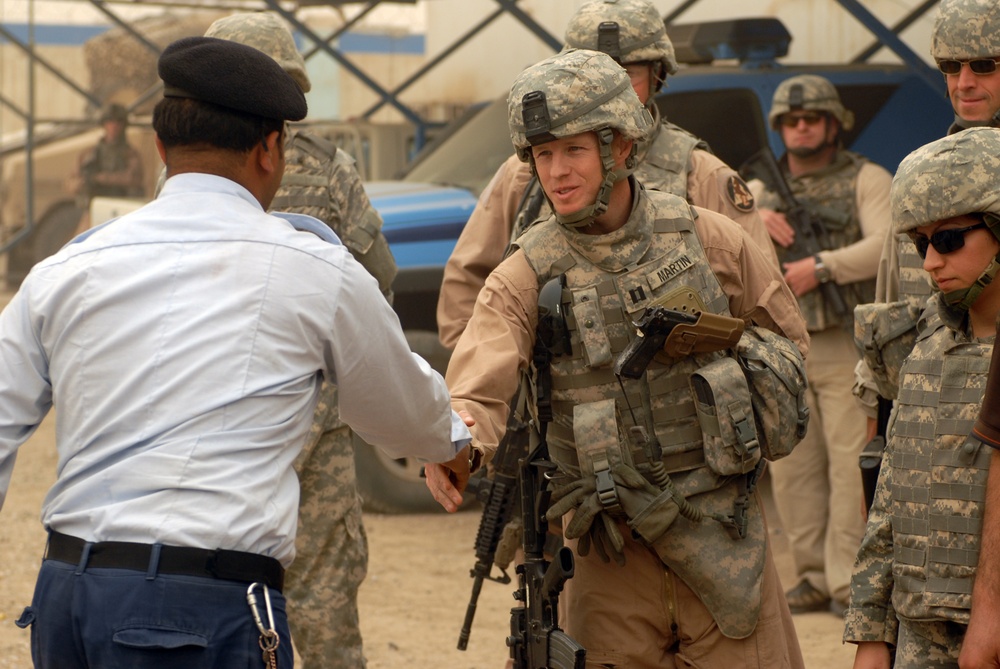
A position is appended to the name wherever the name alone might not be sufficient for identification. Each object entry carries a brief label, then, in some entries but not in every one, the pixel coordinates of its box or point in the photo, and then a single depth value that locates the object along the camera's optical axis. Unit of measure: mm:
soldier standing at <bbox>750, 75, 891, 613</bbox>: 12290
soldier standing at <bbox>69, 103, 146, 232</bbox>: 31878
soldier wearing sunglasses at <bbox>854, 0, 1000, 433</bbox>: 7774
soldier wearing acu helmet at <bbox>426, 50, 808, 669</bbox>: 6767
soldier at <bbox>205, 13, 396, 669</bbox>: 9275
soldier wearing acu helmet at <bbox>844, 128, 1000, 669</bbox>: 6069
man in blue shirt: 5015
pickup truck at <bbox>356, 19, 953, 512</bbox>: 14809
